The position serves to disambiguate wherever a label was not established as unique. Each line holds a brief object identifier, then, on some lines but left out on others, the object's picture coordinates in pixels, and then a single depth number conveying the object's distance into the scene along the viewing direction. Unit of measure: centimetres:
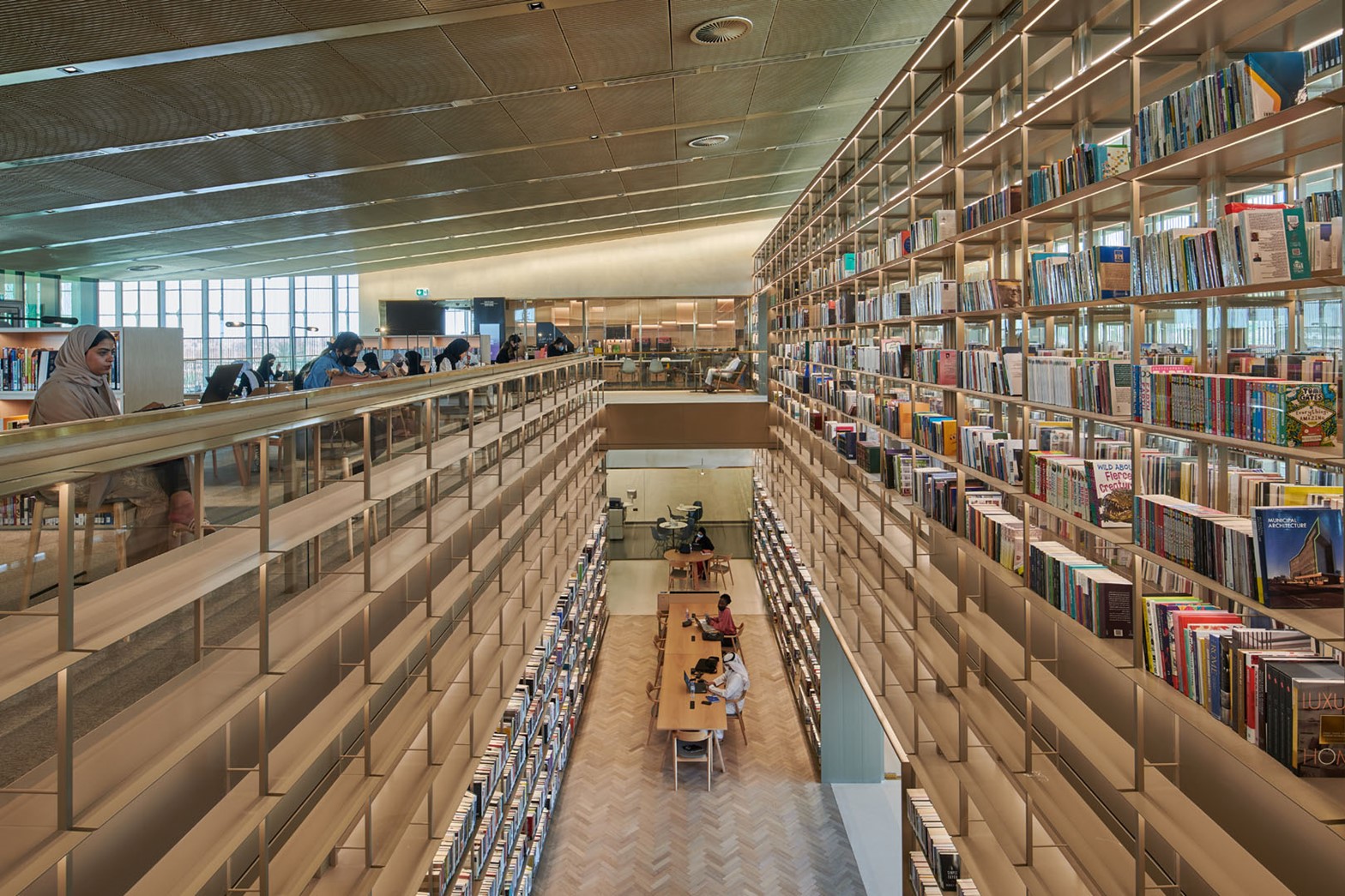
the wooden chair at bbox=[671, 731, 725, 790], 840
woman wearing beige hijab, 155
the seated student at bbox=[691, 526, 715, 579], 1423
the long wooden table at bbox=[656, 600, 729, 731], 841
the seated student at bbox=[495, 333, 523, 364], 923
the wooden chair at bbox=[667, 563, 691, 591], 1416
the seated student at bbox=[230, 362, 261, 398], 632
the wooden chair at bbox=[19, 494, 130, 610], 138
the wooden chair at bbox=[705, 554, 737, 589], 1482
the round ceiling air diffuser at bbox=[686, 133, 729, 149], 845
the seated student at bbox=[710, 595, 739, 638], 1095
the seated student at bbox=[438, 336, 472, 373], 809
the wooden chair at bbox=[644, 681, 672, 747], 982
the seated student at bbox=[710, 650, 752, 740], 908
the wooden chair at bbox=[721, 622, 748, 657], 1080
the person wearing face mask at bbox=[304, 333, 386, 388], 535
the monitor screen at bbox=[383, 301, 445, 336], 1781
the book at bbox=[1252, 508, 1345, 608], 213
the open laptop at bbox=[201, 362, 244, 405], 450
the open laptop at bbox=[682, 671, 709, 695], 903
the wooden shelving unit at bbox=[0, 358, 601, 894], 159
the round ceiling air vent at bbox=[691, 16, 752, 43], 524
